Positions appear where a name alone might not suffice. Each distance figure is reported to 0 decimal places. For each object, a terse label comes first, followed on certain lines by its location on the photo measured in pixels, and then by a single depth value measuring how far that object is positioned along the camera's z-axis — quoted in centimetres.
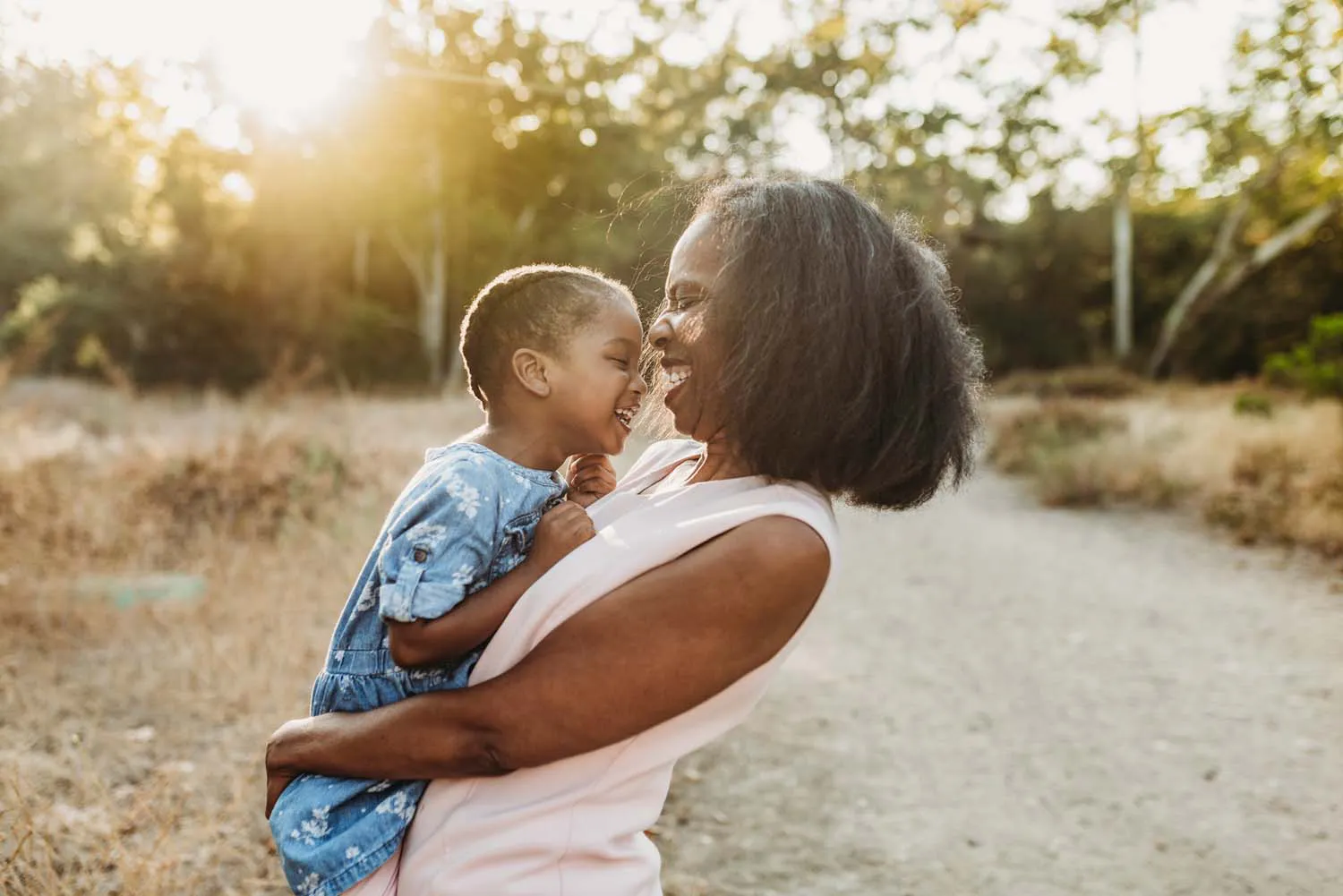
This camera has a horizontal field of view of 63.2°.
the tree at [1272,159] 1012
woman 134
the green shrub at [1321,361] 1164
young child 146
